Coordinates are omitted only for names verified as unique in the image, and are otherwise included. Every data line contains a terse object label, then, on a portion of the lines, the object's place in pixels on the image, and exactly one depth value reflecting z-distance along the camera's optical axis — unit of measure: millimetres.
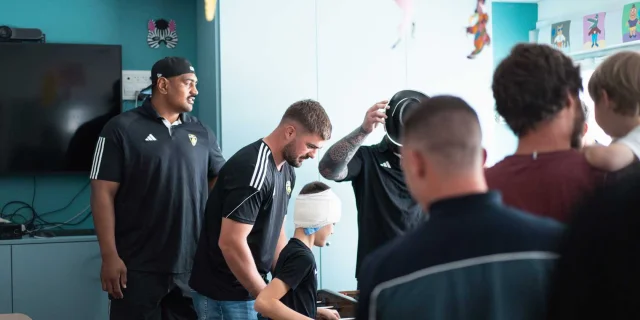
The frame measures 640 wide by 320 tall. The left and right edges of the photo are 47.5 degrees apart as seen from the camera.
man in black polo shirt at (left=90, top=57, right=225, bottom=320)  3031
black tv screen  4004
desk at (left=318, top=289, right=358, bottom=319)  2758
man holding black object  2840
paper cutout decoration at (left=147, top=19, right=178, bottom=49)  4359
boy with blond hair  1601
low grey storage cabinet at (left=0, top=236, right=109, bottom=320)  3689
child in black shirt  2170
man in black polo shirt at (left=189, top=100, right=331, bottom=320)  2418
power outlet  4266
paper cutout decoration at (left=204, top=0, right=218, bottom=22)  3785
